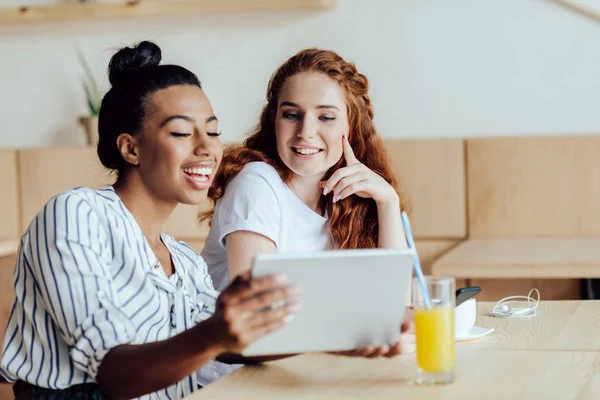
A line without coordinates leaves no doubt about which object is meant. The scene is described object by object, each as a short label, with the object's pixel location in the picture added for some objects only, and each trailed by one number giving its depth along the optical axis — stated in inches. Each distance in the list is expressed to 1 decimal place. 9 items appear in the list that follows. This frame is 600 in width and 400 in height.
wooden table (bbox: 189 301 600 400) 63.7
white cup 77.4
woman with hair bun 64.1
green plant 173.7
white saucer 76.5
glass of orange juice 64.9
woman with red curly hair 96.3
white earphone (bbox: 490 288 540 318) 84.8
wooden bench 142.0
